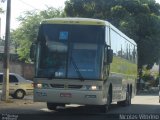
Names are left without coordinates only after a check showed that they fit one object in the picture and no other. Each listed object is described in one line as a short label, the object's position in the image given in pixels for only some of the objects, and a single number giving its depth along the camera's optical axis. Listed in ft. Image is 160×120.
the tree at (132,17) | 193.36
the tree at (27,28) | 256.73
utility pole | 95.35
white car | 114.93
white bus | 66.44
